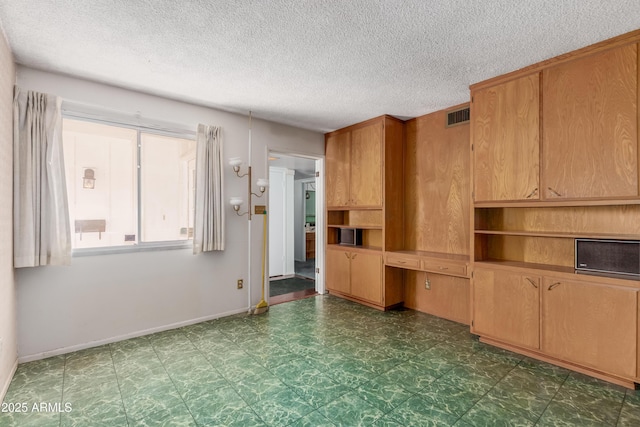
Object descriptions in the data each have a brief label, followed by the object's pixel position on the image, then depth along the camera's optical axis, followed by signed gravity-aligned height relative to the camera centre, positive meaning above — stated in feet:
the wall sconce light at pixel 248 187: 12.09 +1.24
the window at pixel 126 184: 9.66 +1.09
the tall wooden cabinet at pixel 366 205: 13.39 +0.48
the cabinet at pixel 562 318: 7.32 -2.78
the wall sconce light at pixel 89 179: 9.73 +1.18
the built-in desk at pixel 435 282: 11.27 -2.77
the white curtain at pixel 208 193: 11.57 +0.86
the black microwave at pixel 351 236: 15.33 -1.05
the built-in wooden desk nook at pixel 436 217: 11.94 -0.09
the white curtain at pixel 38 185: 8.29 +0.88
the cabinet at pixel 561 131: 7.39 +2.28
